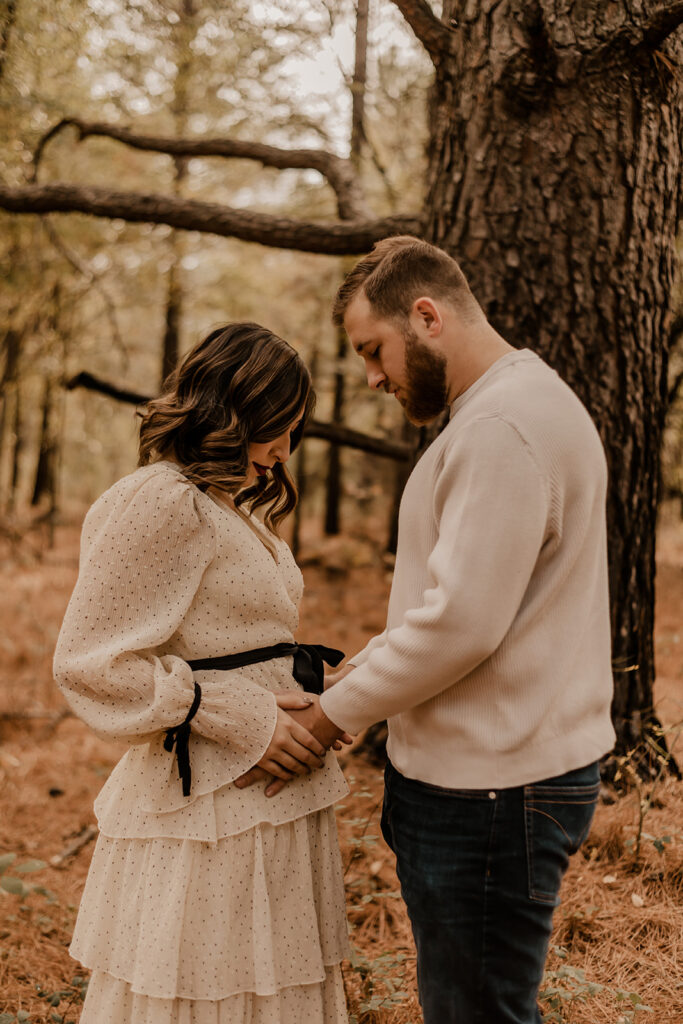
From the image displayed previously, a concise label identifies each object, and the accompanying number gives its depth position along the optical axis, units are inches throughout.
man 66.5
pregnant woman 79.3
